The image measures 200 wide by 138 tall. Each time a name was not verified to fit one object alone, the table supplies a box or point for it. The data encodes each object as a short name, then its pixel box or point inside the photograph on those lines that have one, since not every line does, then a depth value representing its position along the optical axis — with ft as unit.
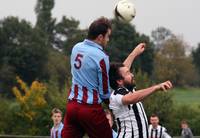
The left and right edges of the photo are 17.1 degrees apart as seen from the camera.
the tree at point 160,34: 447.01
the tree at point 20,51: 265.75
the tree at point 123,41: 283.22
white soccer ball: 35.04
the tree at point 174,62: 320.21
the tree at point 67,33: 314.94
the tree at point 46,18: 340.18
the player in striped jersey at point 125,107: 29.19
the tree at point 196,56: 407.32
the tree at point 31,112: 128.16
